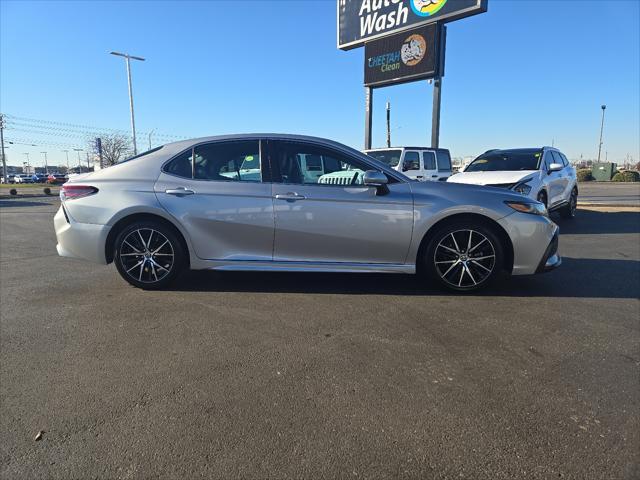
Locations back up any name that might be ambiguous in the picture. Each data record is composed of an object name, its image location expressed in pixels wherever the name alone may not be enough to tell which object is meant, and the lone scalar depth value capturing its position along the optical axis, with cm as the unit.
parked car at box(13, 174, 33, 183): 6900
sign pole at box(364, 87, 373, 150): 2033
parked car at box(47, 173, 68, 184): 5613
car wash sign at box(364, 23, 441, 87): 1734
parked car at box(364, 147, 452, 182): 1205
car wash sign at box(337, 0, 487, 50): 1602
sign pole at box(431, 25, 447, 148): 1734
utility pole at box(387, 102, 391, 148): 3787
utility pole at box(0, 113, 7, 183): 6031
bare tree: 6450
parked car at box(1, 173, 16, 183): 6736
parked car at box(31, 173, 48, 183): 6925
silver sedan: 410
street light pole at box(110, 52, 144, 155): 3384
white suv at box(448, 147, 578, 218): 793
